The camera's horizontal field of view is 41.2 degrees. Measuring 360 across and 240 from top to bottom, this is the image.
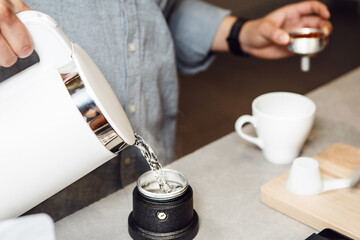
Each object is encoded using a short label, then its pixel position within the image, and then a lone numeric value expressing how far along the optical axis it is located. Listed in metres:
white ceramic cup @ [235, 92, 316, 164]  0.87
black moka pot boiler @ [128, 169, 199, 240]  0.69
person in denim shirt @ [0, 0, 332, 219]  1.00
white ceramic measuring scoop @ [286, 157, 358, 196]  0.79
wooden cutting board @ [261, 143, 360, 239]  0.73
